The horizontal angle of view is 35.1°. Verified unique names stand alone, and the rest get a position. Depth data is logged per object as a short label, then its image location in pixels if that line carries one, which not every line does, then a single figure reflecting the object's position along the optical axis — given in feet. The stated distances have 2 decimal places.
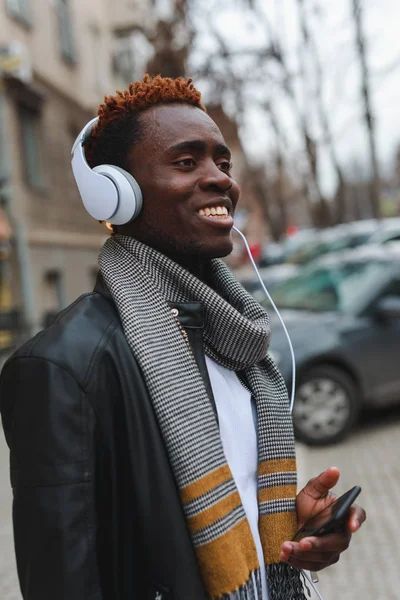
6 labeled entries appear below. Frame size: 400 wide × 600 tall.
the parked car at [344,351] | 19.08
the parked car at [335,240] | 42.39
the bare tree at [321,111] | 40.88
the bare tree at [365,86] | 36.01
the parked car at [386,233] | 37.40
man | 4.15
